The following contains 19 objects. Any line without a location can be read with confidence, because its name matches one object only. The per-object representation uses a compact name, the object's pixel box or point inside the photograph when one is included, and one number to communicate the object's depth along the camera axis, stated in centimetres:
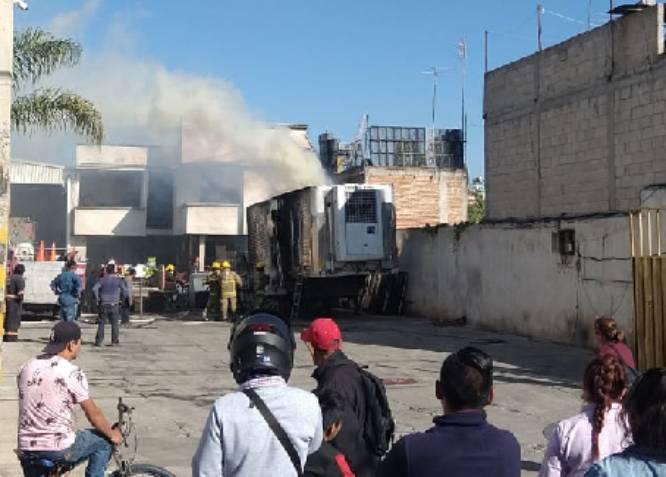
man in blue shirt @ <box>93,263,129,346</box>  1802
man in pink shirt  530
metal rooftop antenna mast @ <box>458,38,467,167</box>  4144
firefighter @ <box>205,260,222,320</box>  2566
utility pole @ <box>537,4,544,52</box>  2377
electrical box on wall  1867
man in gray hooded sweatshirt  333
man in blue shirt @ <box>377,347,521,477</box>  301
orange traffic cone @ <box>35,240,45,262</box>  2888
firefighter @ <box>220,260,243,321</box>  2534
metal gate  1348
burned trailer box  2403
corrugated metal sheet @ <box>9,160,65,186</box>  5316
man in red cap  453
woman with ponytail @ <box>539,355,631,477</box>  402
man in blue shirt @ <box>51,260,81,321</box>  1775
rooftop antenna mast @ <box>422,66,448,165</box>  4134
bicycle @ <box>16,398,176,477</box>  535
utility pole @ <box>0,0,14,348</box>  1023
